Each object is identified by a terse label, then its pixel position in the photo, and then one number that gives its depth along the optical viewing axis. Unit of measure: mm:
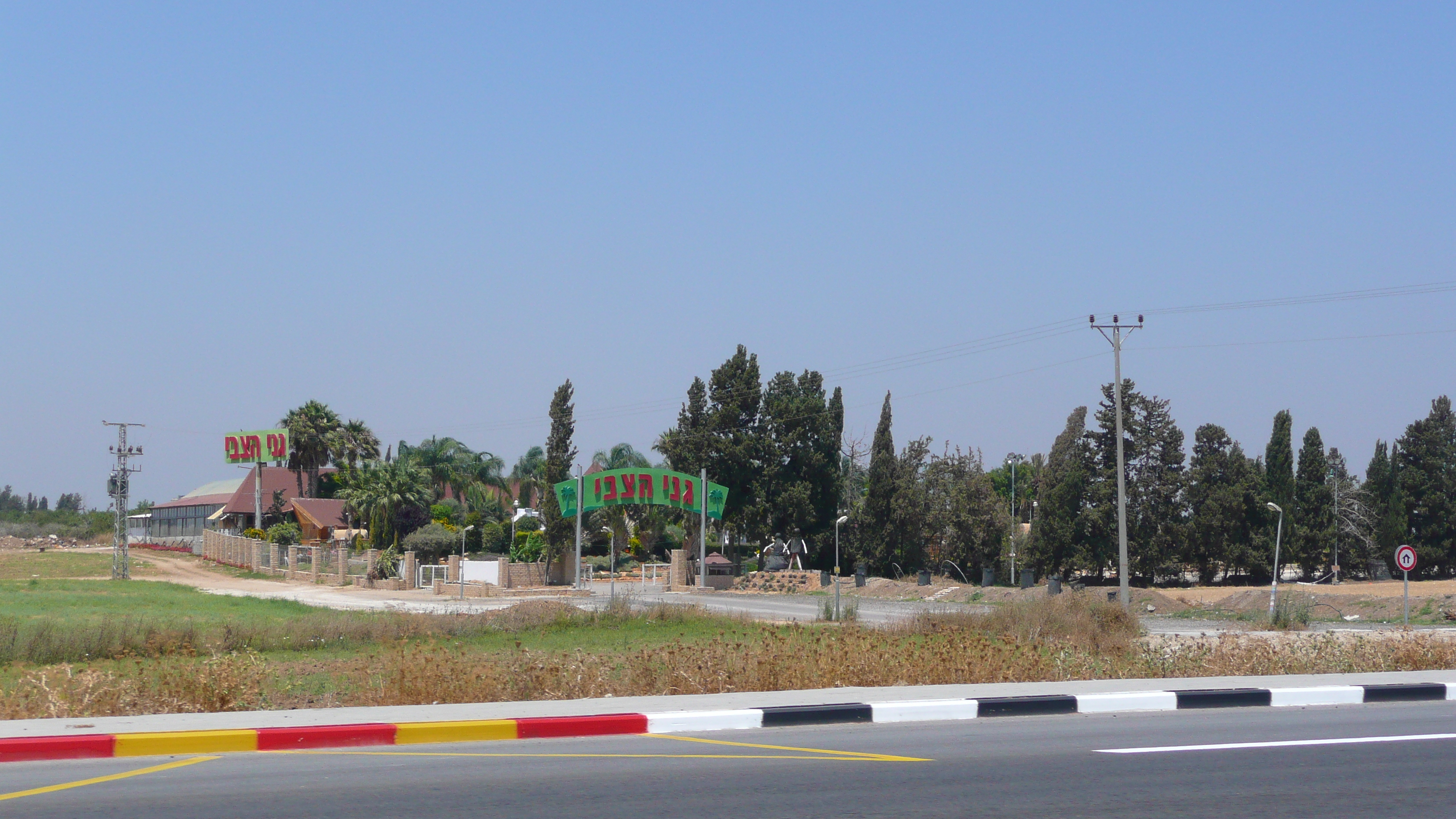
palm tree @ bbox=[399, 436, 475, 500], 89250
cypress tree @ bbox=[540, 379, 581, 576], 65875
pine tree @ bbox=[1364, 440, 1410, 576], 66688
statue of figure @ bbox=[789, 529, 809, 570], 67375
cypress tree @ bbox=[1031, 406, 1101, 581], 59719
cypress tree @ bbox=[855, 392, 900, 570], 65250
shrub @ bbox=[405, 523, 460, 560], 67000
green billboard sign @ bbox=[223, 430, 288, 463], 86438
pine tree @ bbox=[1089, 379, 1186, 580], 59562
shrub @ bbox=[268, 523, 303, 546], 75375
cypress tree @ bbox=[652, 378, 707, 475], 68750
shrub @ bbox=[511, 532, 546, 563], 66812
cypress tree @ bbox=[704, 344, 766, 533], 68000
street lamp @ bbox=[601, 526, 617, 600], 55394
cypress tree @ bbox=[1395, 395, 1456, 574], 66750
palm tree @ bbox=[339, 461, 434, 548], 72562
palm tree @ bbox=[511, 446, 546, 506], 98250
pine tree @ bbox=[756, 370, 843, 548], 67188
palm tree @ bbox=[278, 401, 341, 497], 89062
